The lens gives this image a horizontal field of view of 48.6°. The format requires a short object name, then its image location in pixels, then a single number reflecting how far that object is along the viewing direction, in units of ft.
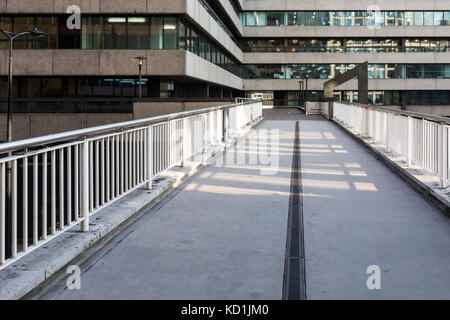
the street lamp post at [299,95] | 228.37
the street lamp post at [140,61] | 94.25
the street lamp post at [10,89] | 75.83
